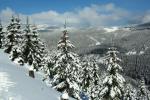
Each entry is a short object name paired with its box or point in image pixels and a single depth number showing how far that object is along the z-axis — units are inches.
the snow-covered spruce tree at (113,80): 586.5
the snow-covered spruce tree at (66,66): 569.4
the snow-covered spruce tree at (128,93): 1418.8
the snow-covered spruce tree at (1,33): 1454.8
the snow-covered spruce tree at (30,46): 1020.4
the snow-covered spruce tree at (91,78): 1020.4
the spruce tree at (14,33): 1102.3
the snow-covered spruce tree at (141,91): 1594.2
